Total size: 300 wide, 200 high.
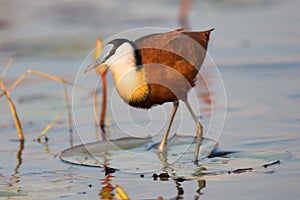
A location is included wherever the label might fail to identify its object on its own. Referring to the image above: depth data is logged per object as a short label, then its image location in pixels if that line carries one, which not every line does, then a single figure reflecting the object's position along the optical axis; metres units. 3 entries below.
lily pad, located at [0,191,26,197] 10.92
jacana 12.72
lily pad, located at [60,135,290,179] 11.89
